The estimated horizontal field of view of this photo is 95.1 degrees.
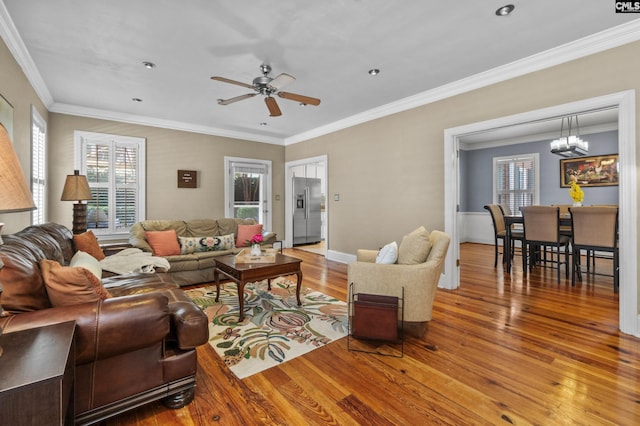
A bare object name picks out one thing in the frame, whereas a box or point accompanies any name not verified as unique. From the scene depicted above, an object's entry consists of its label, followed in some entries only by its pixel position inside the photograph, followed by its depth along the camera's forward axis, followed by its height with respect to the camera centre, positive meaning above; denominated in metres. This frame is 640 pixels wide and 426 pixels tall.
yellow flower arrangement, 4.79 +0.33
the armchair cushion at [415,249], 2.47 -0.30
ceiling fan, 2.95 +1.31
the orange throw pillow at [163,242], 4.02 -0.39
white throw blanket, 3.04 -0.52
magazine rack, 2.29 -0.83
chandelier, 4.94 +1.17
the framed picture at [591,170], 5.79 +0.91
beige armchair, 2.36 -0.55
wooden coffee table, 2.84 -0.58
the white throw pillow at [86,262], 2.33 -0.39
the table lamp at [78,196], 3.81 +0.25
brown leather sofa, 1.33 -0.62
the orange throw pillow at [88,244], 3.07 -0.32
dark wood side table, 0.85 -0.49
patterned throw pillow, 4.25 -0.43
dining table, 4.77 -0.33
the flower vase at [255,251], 3.33 -0.42
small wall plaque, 5.54 +0.69
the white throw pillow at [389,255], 2.51 -0.35
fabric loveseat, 3.94 -0.39
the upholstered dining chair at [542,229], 4.23 -0.22
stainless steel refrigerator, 7.22 +0.09
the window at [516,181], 6.90 +0.83
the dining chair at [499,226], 4.98 -0.23
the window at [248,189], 6.20 +0.57
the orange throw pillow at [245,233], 4.79 -0.30
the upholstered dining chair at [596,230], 3.69 -0.21
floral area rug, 2.22 -1.03
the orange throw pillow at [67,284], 1.45 -0.35
